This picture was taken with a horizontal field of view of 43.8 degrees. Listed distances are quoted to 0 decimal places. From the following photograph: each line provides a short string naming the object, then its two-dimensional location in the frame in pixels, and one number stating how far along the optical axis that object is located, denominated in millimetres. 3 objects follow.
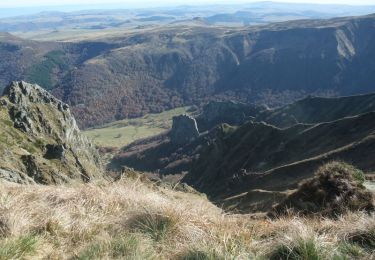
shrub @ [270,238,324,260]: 7301
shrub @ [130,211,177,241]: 8648
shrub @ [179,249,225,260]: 7351
